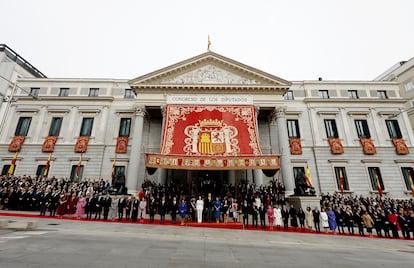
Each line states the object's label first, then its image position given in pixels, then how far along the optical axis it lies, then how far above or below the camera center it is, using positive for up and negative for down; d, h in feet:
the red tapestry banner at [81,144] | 74.23 +18.89
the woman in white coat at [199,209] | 40.77 -3.06
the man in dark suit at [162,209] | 41.27 -3.12
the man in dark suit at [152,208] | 41.52 -2.95
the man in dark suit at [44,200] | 43.02 -1.53
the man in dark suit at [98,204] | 43.56 -2.38
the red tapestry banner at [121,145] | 75.05 +18.74
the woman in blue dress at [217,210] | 41.42 -3.30
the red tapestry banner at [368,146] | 74.28 +18.58
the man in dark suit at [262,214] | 39.81 -3.93
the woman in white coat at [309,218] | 40.24 -4.87
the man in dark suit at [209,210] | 42.24 -3.41
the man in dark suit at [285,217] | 39.51 -4.56
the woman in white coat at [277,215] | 39.18 -4.10
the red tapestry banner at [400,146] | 73.77 +18.54
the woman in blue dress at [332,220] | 38.32 -4.93
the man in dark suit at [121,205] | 42.32 -2.42
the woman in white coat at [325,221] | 38.48 -5.11
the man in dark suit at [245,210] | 40.60 -3.20
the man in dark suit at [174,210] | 40.68 -3.29
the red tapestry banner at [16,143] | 73.72 +18.98
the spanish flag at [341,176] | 65.35 +6.52
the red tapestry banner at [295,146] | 75.92 +18.92
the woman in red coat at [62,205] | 44.11 -2.57
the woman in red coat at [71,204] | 45.70 -2.42
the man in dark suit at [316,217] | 39.65 -4.46
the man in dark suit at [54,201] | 44.52 -1.74
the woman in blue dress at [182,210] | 40.19 -3.24
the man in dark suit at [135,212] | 41.37 -3.78
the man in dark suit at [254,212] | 40.15 -3.56
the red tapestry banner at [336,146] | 74.74 +18.66
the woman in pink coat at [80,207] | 43.50 -2.95
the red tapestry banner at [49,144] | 73.97 +18.72
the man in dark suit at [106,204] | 42.52 -2.23
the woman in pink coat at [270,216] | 40.11 -4.37
